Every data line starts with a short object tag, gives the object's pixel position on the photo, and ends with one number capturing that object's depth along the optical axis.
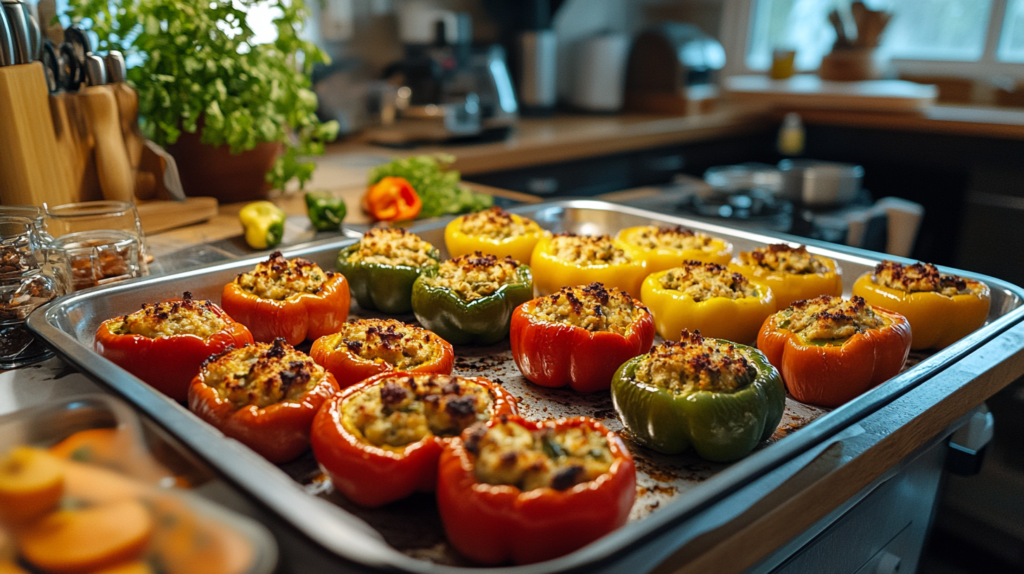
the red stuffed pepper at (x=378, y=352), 0.59
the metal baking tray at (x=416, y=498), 0.42
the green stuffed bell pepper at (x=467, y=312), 0.67
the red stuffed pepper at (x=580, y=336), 0.62
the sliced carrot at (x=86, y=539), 0.41
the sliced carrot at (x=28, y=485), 0.42
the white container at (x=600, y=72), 1.89
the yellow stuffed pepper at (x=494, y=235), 0.79
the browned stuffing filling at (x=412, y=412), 0.50
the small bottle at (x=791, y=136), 1.58
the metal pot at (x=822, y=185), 1.13
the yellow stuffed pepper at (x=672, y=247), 0.77
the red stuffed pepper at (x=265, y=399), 0.52
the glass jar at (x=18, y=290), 0.60
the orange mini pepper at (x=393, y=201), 0.90
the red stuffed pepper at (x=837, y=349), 0.60
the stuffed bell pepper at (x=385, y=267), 0.72
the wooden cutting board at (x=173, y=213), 0.84
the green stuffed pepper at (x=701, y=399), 0.54
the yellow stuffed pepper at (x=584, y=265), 0.74
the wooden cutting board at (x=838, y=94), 1.65
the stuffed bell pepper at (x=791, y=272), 0.72
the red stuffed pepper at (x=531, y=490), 0.45
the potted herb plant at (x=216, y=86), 0.86
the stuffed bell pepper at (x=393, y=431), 0.49
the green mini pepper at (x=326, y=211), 0.85
